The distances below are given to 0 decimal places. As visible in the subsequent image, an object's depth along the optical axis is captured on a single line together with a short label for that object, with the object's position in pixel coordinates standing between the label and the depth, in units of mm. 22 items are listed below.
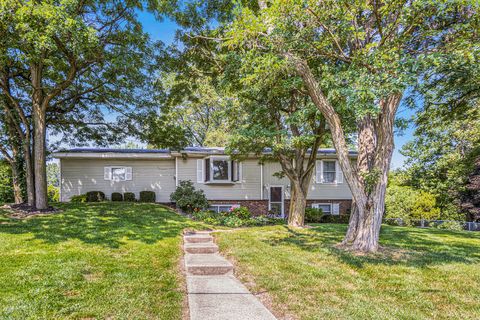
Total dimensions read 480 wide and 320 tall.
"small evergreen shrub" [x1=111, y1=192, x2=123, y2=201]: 14969
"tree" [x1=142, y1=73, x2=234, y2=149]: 12086
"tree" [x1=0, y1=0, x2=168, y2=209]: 7258
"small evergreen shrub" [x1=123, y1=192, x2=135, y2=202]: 14914
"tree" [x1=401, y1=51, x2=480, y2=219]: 6898
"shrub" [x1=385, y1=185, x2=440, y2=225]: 16109
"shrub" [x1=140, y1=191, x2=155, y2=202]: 15039
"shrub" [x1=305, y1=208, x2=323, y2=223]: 14234
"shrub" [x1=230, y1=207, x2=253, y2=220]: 11289
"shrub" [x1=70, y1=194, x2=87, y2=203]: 14383
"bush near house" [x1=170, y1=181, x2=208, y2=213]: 12844
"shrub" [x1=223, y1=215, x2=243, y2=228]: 9763
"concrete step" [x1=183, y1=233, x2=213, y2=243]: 6898
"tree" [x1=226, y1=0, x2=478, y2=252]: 4566
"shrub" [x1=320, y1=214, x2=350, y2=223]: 14800
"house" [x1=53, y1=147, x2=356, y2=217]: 15055
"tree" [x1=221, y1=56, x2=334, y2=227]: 9070
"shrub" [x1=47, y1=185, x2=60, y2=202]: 18997
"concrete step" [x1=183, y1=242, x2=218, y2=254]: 6020
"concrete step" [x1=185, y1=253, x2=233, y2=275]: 4746
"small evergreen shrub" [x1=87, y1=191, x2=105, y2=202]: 14625
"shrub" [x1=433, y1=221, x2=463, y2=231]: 14393
